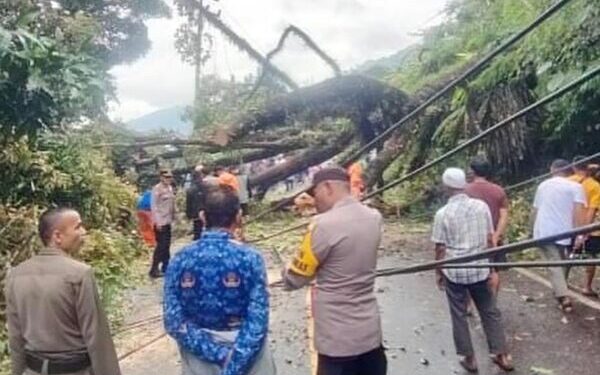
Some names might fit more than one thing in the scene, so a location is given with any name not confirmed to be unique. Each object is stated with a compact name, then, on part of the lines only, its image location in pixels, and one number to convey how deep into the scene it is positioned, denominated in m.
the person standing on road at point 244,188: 13.88
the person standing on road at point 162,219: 11.32
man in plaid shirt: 5.95
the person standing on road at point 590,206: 8.05
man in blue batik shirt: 3.44
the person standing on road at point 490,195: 7.25
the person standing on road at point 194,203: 11.95
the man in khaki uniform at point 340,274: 4.04
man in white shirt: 7.59
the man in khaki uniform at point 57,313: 3.68
